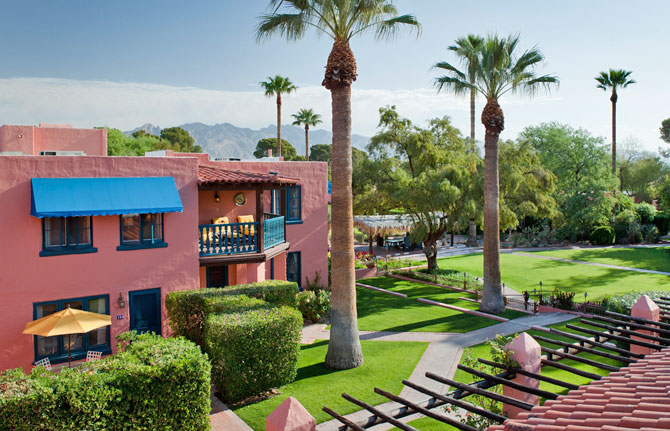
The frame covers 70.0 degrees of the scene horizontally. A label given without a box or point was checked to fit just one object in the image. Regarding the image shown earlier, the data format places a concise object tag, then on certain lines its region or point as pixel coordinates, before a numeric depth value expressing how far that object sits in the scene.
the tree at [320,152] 121.81
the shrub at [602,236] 43.91
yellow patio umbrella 12.17
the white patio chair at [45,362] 13.14
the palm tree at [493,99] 20.02
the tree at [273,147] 114.12
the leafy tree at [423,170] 26.50
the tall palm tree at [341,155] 14.02
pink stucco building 13.48
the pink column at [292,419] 5.70
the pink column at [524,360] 8.09
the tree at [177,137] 104.85
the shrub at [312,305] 19.39
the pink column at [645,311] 10.72
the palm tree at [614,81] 49.94
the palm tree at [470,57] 20.48
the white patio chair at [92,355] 13.65
